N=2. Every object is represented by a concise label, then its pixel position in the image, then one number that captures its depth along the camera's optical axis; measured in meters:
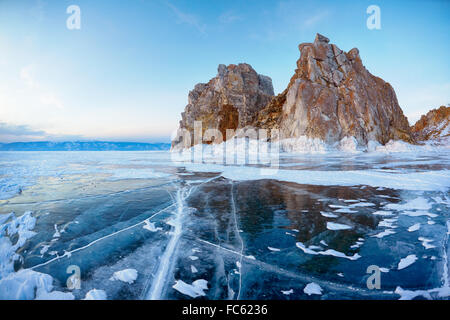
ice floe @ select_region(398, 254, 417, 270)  2.79
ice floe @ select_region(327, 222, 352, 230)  4.15
